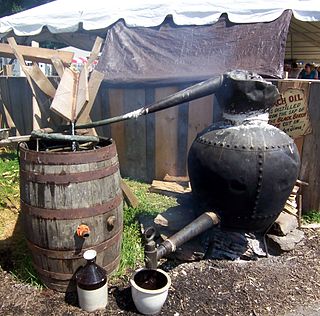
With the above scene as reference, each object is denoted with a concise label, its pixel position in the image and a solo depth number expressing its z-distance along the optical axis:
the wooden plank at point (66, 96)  2.95
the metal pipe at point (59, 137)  2.70
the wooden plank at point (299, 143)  3.93
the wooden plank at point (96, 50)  3.73
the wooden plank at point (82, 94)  3.02
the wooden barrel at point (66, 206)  2.52
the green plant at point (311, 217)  4.03
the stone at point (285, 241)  3.45
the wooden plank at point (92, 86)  3.38
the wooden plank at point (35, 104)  3.55
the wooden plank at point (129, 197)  4.02
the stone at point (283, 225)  3.55
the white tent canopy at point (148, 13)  4.99
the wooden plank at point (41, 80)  3.40
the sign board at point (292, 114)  3.82
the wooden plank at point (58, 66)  3.57
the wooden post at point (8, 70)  8.13
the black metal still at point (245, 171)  2.80
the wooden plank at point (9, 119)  6.73
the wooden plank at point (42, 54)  4.24
